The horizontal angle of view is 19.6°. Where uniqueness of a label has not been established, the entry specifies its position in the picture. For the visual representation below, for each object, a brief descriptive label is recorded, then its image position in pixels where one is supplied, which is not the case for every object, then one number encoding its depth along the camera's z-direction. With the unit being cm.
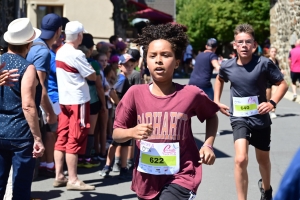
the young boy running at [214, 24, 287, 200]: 891
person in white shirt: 1029
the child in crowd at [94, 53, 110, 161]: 1268
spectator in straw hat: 735
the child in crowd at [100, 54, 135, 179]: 1156
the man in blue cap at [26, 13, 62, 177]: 910
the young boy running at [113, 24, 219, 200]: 578
